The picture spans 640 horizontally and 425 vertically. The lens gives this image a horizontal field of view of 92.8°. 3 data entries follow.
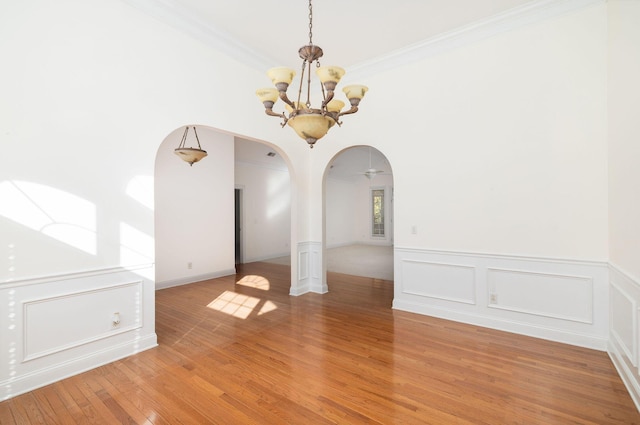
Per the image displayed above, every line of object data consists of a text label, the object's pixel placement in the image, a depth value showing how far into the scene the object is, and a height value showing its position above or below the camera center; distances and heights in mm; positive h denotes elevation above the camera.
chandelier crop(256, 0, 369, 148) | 1999 +802
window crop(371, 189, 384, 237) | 12454 +9
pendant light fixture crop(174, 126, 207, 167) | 4988 +991
